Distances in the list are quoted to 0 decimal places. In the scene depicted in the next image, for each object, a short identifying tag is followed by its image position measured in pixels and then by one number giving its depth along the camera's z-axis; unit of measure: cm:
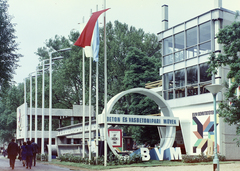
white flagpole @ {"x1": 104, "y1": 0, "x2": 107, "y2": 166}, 2273
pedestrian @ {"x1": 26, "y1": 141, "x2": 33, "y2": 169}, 2201
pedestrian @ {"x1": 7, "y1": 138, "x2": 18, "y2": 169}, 2120
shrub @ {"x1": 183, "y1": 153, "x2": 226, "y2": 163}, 2418
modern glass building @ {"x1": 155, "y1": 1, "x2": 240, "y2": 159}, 2877
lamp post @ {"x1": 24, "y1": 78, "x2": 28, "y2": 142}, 4427
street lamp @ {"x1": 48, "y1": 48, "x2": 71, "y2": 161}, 3156
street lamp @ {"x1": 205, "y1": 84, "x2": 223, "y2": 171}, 1657
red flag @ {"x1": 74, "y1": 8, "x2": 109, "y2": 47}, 2339
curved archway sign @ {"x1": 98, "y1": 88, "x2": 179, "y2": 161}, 2408
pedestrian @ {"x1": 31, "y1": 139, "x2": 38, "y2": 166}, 2490
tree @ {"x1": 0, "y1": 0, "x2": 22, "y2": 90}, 2031
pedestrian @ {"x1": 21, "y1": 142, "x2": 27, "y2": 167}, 2212
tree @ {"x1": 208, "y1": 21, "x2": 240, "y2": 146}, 2022
